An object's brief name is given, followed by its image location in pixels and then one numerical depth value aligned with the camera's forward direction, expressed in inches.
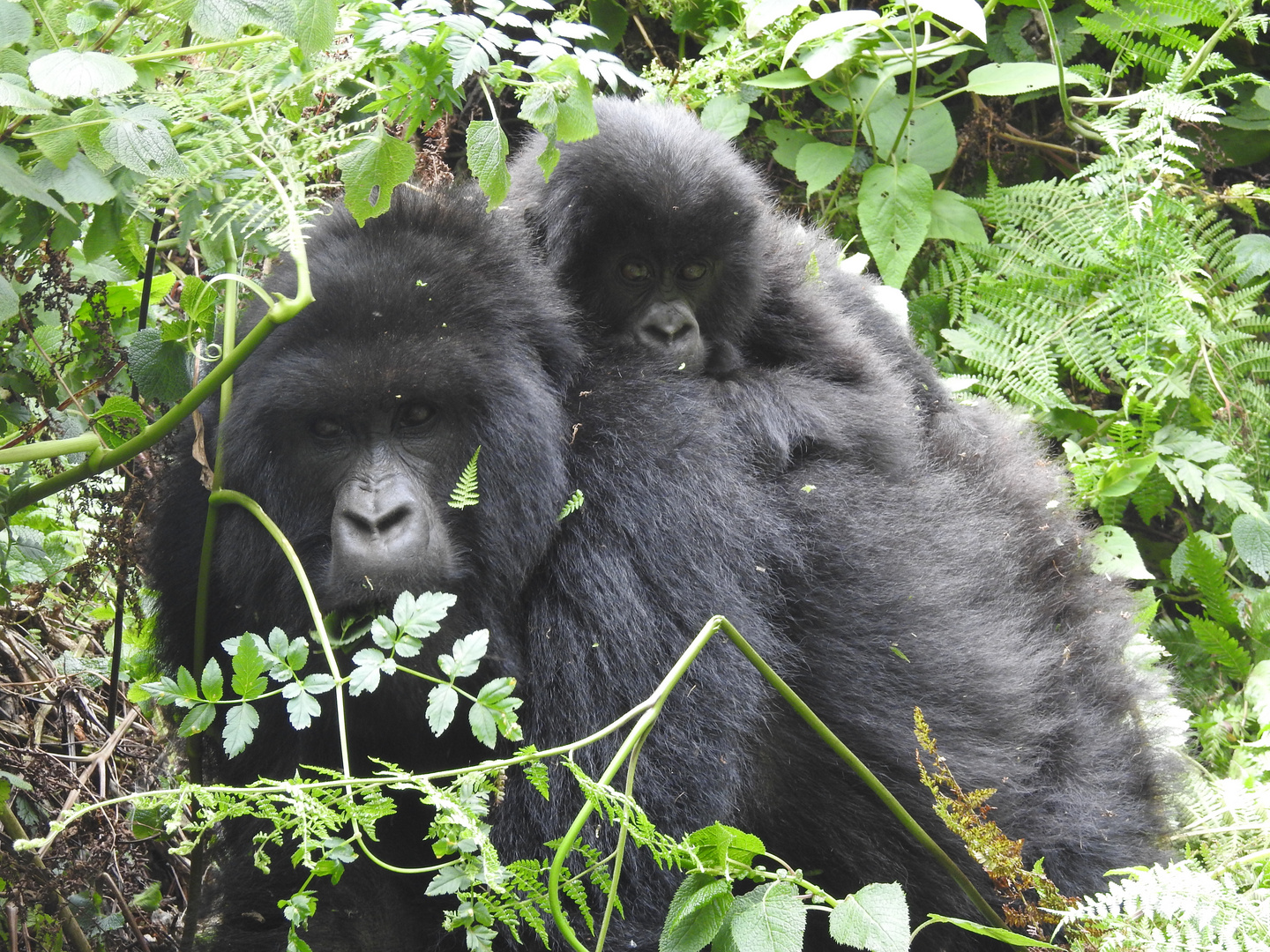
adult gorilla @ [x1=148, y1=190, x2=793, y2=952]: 173.2
